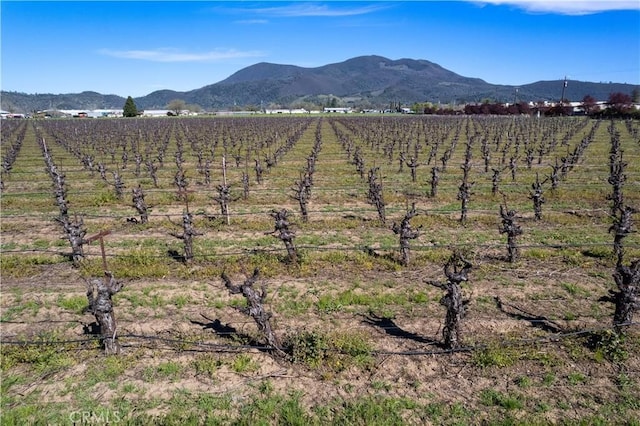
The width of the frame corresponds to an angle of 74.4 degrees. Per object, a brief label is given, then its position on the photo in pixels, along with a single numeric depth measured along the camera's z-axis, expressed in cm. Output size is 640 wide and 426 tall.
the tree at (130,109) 13288
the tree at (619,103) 8331
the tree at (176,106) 18328
